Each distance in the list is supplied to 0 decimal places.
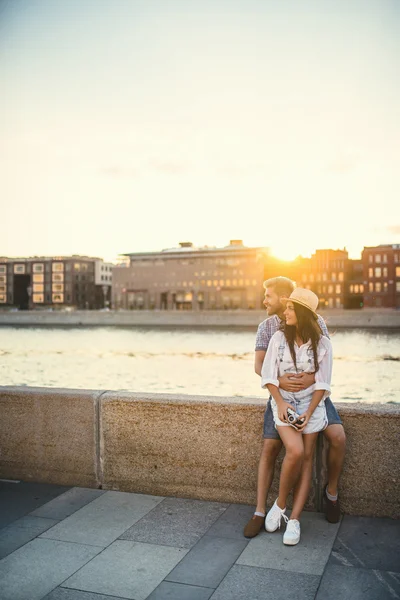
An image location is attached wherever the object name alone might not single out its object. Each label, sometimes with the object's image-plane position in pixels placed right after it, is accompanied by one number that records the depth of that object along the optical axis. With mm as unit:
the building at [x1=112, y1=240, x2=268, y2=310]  128750
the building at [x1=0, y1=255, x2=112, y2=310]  151750
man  4289
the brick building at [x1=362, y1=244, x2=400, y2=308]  113812
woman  4219
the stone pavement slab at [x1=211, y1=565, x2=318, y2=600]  3250
